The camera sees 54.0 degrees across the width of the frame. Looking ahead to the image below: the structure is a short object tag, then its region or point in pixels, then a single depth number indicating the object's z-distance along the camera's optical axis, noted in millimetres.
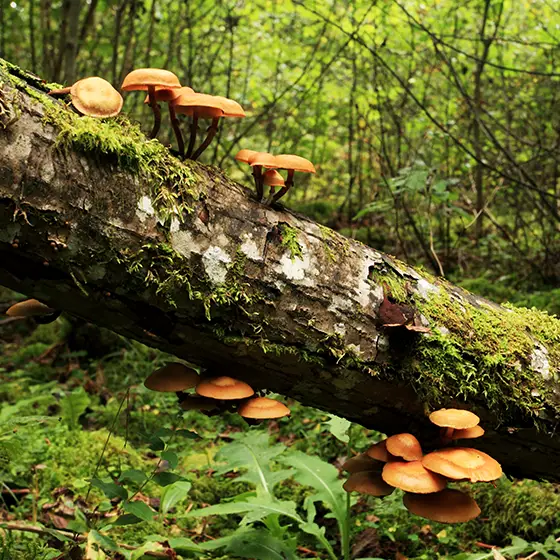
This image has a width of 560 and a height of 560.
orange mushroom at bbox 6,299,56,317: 2061
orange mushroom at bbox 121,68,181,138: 1800
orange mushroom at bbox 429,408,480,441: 1927
